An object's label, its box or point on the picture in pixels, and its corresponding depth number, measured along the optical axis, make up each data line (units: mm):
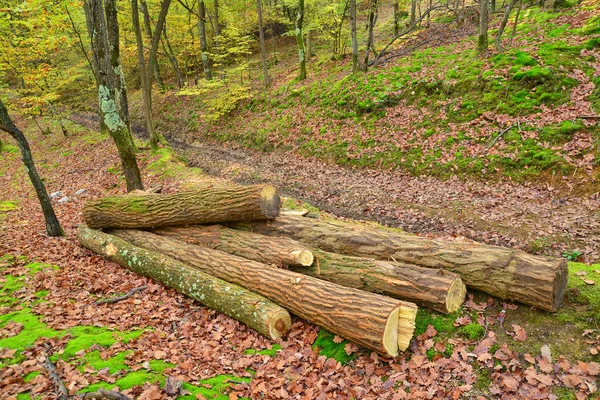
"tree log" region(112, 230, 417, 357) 4312
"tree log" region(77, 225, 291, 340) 5121
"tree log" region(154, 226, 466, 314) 4668
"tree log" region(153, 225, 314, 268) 5734
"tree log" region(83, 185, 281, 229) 6590
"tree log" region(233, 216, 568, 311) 4344
